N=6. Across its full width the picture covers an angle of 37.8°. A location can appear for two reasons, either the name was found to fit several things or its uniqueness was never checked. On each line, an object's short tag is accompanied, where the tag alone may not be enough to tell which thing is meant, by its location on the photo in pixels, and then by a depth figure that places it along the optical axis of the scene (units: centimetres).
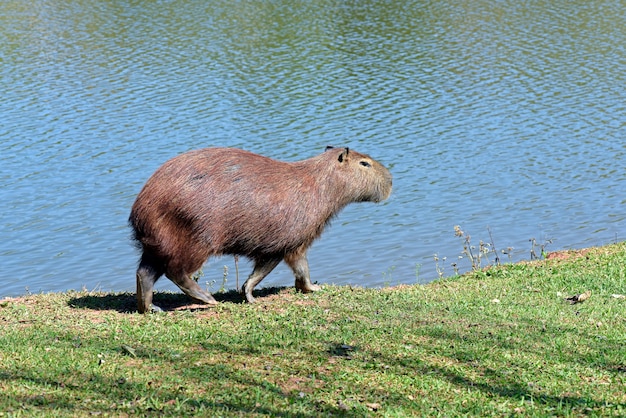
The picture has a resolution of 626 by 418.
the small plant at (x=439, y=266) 1086
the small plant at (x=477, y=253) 1076
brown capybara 739
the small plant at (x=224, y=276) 1067
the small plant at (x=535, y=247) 1083
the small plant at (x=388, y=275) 1106
